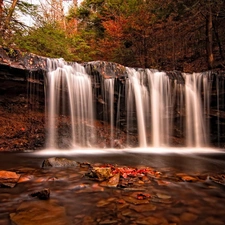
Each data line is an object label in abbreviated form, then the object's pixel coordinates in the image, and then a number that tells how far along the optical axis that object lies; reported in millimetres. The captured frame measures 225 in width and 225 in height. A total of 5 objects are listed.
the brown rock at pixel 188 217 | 2600
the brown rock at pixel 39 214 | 2445
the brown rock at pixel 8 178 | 3586
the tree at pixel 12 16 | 9633
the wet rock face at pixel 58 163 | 5035
